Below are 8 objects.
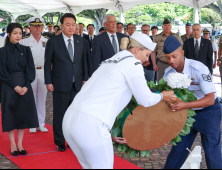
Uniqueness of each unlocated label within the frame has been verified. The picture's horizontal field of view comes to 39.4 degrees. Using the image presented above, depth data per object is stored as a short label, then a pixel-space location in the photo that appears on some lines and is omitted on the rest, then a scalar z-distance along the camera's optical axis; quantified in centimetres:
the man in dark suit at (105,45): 544
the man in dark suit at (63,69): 470
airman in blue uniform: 294
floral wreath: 284
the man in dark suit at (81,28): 1223
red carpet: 417
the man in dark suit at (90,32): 1126
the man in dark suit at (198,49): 757
